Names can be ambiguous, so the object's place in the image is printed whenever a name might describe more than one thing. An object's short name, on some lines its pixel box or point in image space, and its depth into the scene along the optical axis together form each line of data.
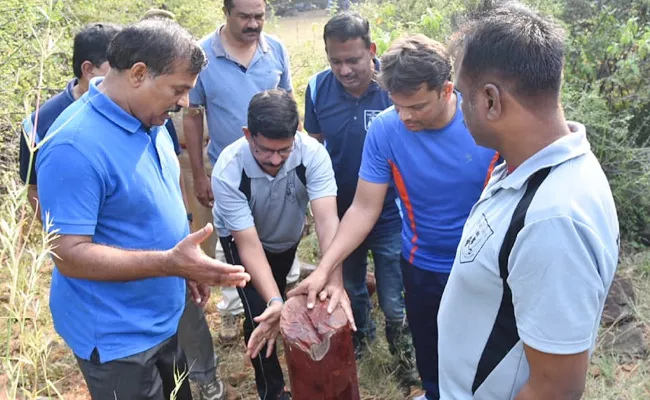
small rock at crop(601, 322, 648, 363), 3.51
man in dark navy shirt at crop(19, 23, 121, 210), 2.73
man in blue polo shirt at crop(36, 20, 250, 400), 1.85
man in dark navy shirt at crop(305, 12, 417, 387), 3.12
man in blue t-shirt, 2.33
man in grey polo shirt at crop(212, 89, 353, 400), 2.58
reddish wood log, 2.30
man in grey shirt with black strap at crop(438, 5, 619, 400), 1.20
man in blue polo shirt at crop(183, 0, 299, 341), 3.58
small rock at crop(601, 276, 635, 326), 3.76
